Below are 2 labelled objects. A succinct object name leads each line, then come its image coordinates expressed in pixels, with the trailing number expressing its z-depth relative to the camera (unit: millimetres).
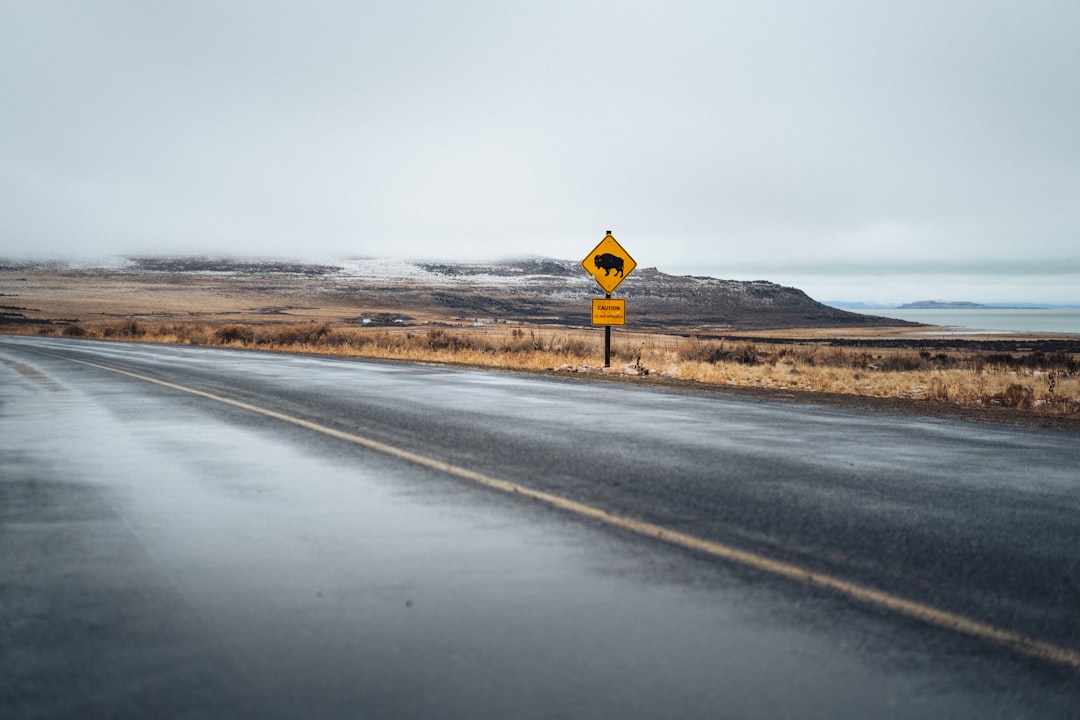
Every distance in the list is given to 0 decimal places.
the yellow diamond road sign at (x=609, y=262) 24719
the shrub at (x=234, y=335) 46500
